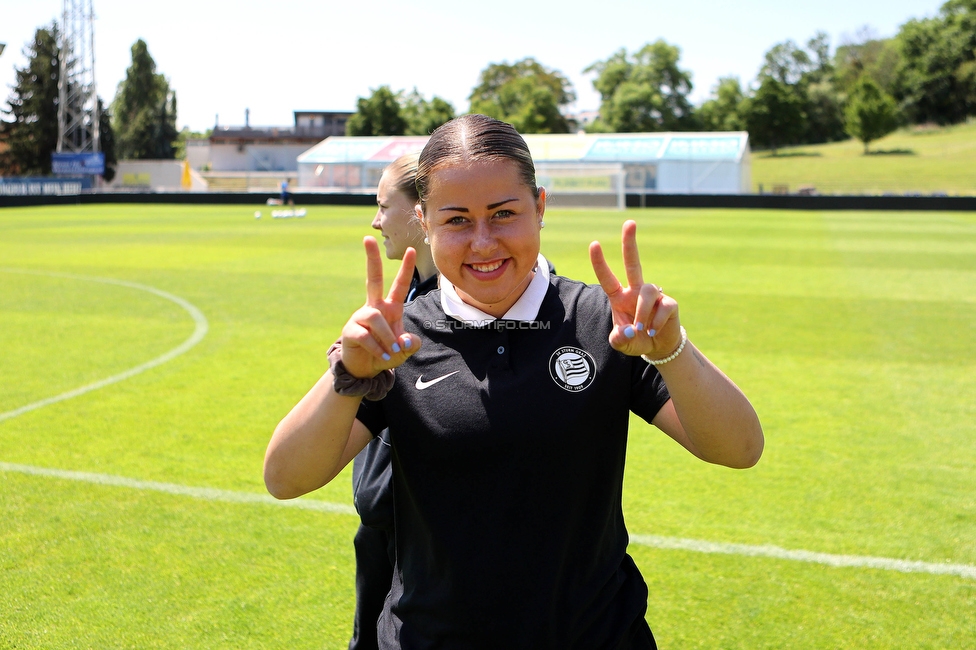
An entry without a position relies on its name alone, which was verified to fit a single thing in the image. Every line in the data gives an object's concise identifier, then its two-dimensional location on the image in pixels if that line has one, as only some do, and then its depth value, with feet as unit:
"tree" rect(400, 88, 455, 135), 266.83
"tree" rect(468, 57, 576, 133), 280.92
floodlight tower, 161.17
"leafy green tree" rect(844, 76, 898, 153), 256.32
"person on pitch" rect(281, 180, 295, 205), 126.72
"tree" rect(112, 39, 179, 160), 302.04
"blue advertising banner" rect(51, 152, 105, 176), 167.43
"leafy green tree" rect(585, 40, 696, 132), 303.07
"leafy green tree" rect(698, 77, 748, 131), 311.68
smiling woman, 5.76
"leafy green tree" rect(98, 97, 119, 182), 231.93
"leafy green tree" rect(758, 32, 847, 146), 322.75
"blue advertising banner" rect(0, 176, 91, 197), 138.31
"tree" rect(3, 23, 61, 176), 236.22
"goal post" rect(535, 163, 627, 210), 129.80
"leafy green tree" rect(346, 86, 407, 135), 268.62
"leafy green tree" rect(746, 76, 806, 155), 297.33
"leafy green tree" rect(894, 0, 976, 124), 295.07
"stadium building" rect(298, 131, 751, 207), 135.54
